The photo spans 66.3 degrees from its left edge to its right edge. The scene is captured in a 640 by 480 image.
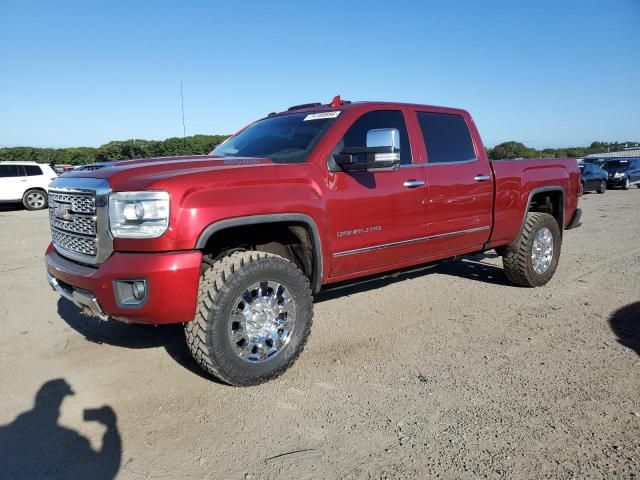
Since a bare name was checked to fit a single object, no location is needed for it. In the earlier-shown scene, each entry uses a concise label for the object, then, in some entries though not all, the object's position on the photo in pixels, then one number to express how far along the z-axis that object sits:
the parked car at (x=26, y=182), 15.93
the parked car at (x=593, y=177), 21.13
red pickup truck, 3.01
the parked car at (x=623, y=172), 24.55
